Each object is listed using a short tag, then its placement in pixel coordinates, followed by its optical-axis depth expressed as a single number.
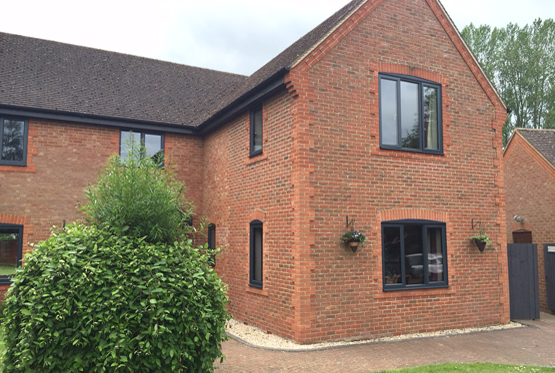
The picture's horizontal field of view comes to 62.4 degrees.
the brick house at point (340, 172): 9.29
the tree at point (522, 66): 29.44
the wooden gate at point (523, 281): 11.89
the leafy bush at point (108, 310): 5.10
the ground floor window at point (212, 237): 13.33
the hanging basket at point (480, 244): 10.57
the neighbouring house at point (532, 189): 15.47
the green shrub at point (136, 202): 5.93
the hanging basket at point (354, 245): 9.11
